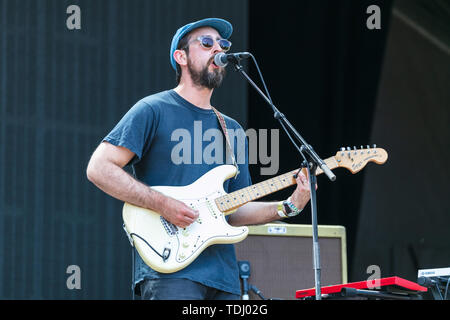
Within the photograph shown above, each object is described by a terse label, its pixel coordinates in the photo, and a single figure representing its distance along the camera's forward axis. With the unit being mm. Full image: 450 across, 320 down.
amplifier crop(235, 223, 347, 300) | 8969
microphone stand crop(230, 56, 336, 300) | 5480
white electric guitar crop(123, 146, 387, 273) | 6242
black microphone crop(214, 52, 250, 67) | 6370
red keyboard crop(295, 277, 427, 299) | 6441
